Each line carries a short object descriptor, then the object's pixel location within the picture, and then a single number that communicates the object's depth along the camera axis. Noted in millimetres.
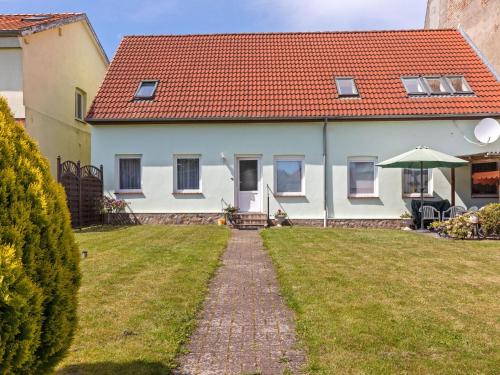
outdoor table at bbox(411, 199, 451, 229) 15461
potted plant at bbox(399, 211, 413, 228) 16266
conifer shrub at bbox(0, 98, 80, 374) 2436
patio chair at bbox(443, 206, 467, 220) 14734
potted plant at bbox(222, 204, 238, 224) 16141
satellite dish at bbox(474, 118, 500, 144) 15609
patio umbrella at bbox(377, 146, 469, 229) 13844
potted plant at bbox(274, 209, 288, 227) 16484
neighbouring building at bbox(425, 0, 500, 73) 19578
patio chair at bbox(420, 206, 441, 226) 14992
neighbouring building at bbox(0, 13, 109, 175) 15195
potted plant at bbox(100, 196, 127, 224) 16781
